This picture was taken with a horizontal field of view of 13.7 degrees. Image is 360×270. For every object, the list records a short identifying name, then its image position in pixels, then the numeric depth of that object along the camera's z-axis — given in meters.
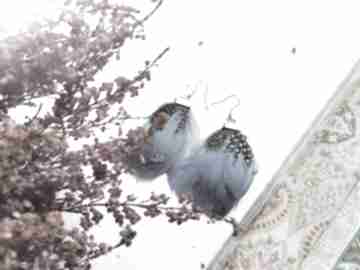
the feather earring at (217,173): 0.88
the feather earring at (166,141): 0.89
